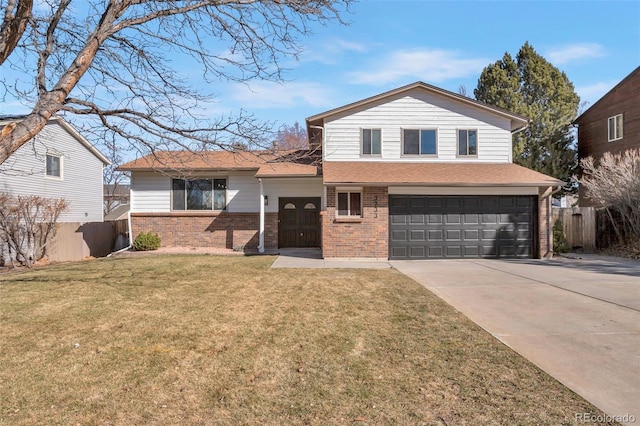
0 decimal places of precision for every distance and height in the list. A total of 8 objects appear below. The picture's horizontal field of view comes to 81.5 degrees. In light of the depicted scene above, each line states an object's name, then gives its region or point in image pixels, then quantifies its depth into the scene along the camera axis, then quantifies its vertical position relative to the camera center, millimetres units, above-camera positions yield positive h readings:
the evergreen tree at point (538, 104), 22781 +6965
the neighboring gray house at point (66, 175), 15445 +2054
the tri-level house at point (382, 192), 12453 +851
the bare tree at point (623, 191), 12977 +801
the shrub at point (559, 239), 13914 -976
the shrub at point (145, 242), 15094 -1044
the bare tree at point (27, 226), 11875 -279
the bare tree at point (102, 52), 5461 +2843
